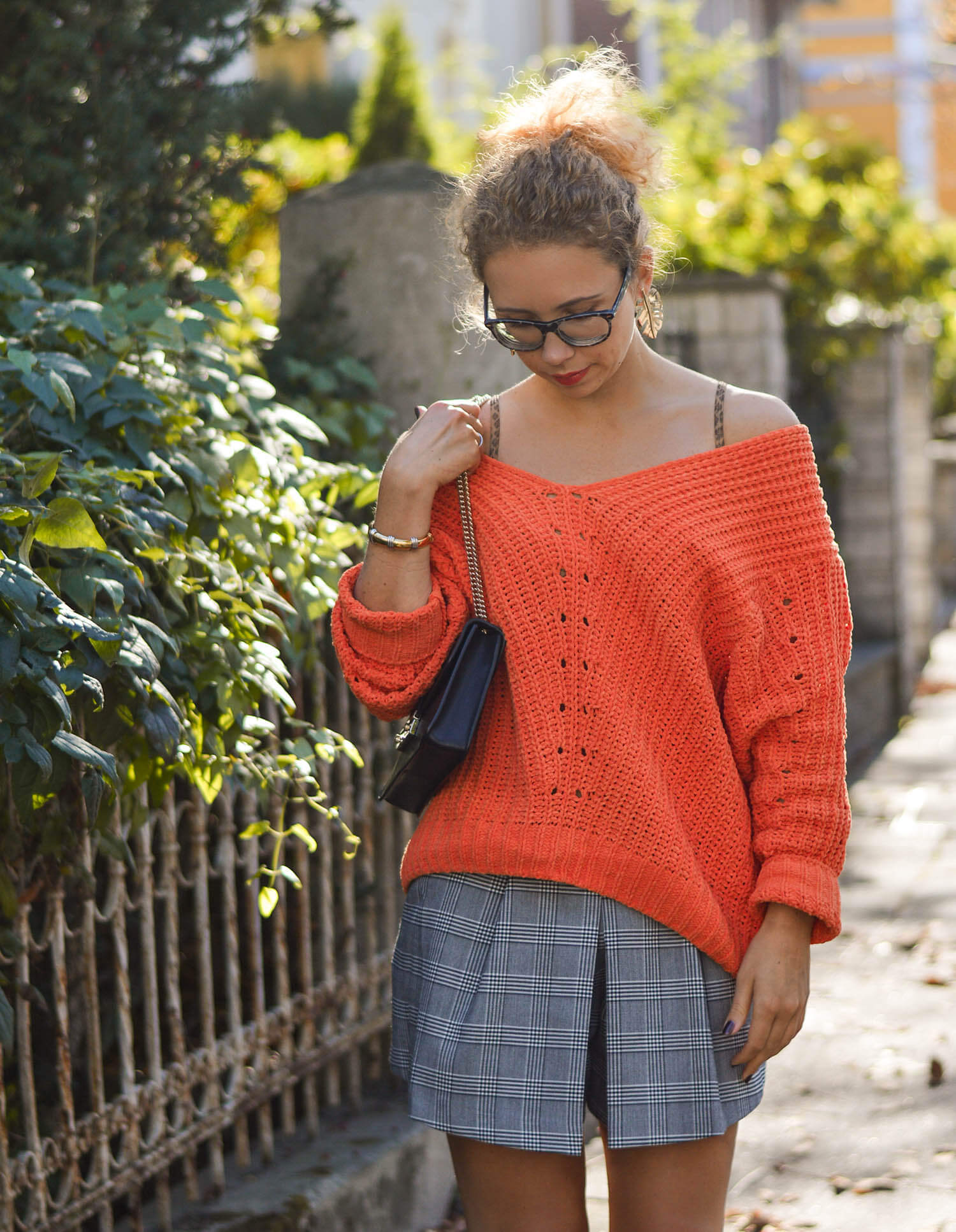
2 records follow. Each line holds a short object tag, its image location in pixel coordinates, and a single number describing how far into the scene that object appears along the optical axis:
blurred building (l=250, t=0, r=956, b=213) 14.15
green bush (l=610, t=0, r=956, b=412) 7.90
